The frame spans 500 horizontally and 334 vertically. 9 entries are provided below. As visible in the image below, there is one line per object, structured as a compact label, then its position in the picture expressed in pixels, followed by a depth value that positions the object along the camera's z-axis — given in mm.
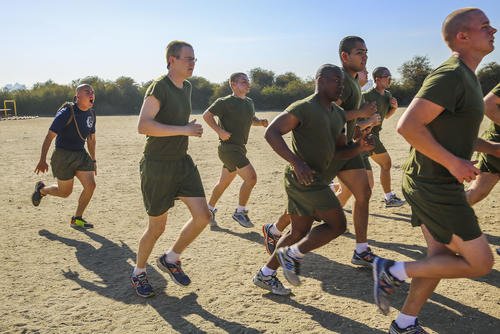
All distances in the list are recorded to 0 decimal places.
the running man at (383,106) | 7727
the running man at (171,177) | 4512
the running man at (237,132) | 7078
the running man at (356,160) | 5105
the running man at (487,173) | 5320
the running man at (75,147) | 7039
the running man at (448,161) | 3039
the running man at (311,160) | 4103
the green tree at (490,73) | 36781
